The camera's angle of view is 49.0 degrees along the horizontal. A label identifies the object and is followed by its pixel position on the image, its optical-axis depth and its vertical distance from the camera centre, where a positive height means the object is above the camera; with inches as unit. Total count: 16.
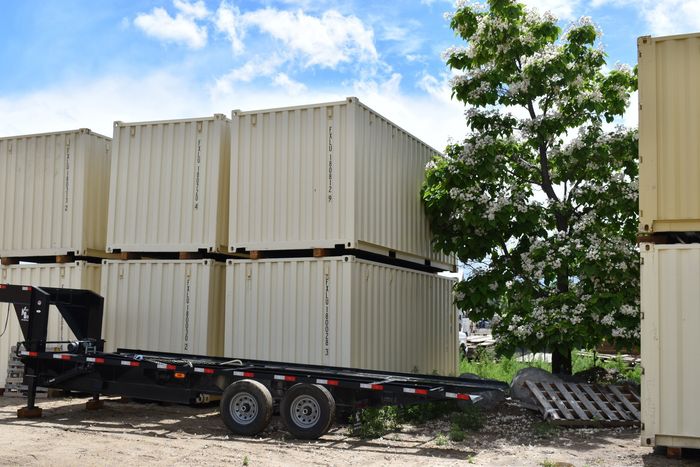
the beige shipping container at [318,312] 452.1 -7.8
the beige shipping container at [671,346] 329.4 -17.1
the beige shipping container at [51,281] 536.4 +9.1
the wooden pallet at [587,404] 415.2 -55.8
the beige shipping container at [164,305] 498.3 -6.1
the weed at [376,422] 385.7 -63.0
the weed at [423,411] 431.2 -62.6
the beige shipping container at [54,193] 546.6 +73.0
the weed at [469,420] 408.5 -63.1
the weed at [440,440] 361.7 -65.6
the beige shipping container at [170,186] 506.9 +74.3
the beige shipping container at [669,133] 342.0 +78.3
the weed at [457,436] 374.3 -65.1
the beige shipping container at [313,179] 460.4 +74.5
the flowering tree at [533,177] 477.7 +85.2
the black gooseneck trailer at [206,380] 367.9 -41.4
